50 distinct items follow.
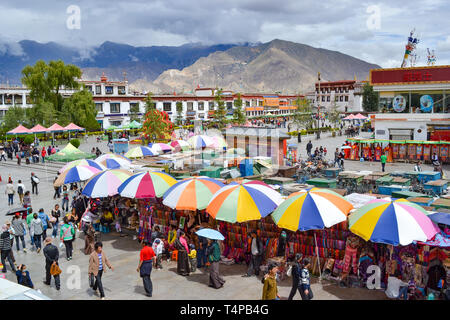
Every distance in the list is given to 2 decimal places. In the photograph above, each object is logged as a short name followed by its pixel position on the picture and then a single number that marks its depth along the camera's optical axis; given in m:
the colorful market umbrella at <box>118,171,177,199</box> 12.58
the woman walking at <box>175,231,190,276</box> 10.52
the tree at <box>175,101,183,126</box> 72.09
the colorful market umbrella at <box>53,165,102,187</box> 15.57
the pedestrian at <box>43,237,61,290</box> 9.84
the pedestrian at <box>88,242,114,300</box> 9.09
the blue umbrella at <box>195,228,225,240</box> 9.64
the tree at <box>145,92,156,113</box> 58.65
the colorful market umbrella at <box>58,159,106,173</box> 16.79
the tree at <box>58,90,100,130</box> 52.12
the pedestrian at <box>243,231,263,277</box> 10.33
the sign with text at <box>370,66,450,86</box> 32.00
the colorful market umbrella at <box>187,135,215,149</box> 26.38
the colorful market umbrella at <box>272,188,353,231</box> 9.45
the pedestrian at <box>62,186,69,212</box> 17.78
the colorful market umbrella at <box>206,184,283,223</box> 10.30
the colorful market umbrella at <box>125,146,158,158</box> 22.78
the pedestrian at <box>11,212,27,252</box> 12.53
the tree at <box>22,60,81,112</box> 52.28
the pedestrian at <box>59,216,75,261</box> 11.77
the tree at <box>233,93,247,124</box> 61.90
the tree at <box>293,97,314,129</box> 51.97
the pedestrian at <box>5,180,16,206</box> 19.78
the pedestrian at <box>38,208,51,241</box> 13.33
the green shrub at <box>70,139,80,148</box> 37.74
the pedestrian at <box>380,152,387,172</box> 25.05
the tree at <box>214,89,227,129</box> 59.84
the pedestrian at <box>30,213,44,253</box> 12.66
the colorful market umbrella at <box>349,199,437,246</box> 8.46
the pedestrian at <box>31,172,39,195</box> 21.50
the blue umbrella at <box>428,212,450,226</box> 9.11
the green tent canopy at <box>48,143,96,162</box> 23.11
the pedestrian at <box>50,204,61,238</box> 14.23
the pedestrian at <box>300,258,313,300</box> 8.37
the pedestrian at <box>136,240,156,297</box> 9.12
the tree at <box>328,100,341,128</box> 59.30
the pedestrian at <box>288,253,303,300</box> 8.41
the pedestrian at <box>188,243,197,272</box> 10.70
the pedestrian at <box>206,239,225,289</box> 9.64
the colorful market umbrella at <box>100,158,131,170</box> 18.22
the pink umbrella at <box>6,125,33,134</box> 42.56
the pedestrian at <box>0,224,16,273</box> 10.99
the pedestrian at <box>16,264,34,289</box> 9.03
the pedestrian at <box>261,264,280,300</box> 7.88
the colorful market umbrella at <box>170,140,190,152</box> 26.41
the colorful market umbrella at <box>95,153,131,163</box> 18.83
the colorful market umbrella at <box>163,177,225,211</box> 11.38
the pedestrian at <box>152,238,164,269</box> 11.19
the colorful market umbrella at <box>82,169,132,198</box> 13.45
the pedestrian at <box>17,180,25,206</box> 20.09
